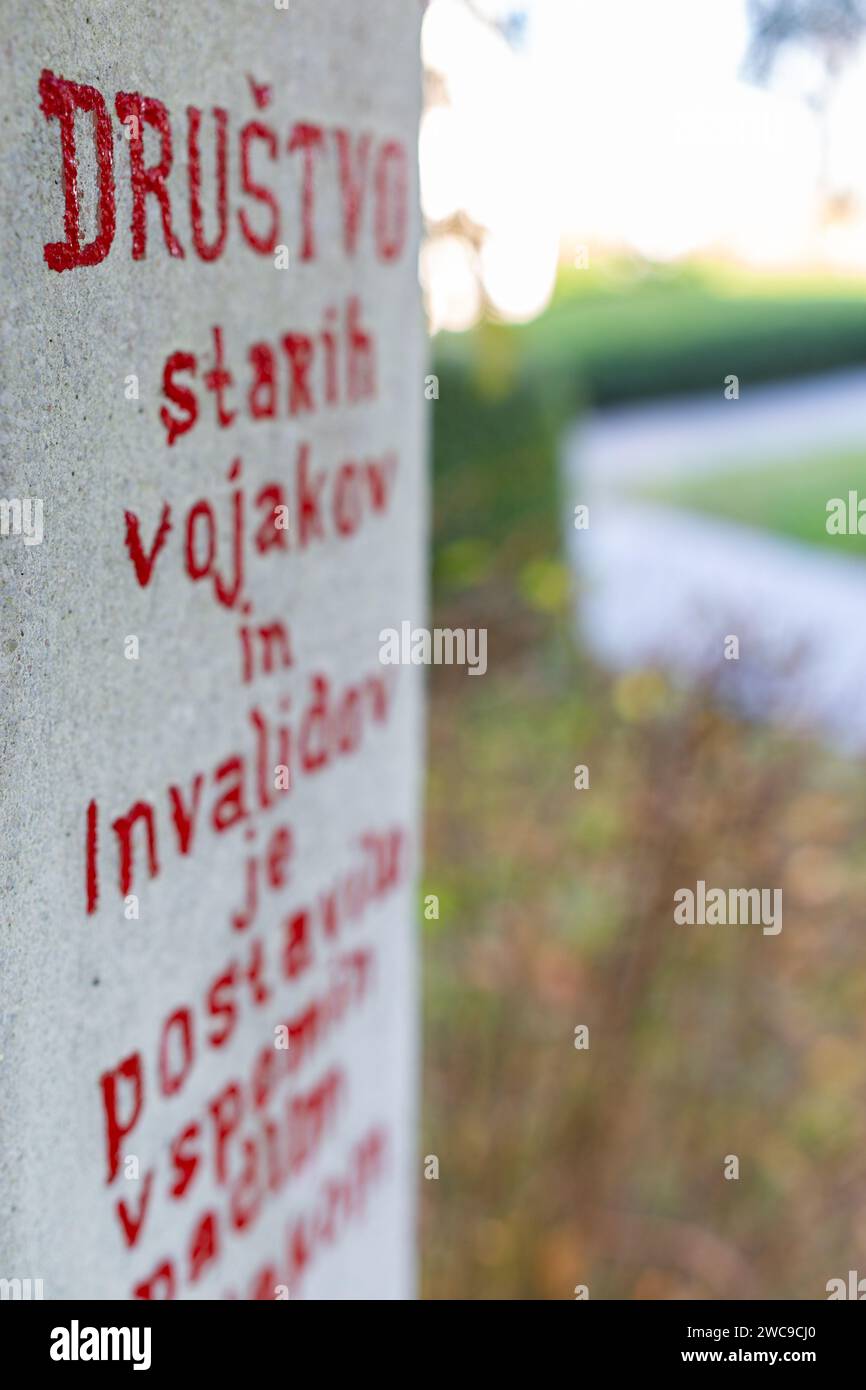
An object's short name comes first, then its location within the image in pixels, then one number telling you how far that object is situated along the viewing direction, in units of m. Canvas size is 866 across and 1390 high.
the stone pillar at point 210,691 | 0.49
